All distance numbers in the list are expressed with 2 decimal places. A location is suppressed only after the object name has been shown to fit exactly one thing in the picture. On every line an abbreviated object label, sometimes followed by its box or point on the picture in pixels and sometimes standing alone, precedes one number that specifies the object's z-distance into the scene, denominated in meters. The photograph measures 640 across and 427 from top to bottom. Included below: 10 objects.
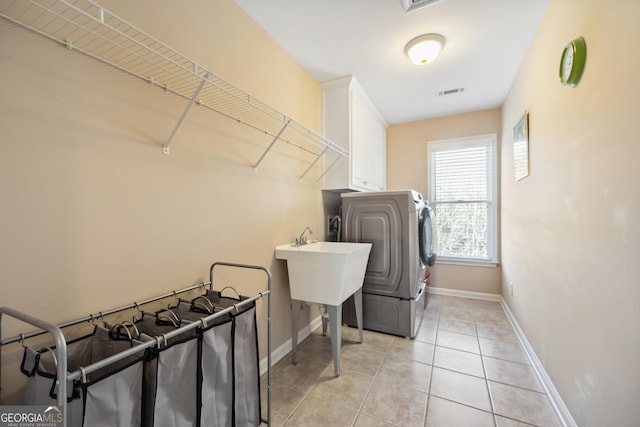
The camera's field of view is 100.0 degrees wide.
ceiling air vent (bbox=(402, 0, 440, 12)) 1.72
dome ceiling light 2.08
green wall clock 1.30
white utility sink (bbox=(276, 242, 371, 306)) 1.85
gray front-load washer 2.47
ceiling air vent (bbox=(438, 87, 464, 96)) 2.95
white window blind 3.55
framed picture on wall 2.21
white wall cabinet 2.71
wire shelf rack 0.90
